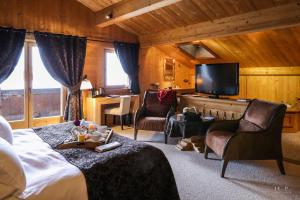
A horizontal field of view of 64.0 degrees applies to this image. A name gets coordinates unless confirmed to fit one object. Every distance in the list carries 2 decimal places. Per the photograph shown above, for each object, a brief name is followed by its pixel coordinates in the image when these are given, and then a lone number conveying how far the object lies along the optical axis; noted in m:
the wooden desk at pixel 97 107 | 5.35
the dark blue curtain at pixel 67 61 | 4.73
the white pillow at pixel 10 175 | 1.36
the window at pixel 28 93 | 4.59
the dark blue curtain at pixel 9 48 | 4.20
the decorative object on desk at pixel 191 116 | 4.05
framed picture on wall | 7.19
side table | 3.96
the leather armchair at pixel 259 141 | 2.94
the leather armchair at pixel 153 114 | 4.44
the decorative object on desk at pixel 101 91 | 5.68
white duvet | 1.43
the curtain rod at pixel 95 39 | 5.41
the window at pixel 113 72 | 6.03
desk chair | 5.39
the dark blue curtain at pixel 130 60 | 5.97
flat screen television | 4.67
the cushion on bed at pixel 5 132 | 2.00
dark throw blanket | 1.68
